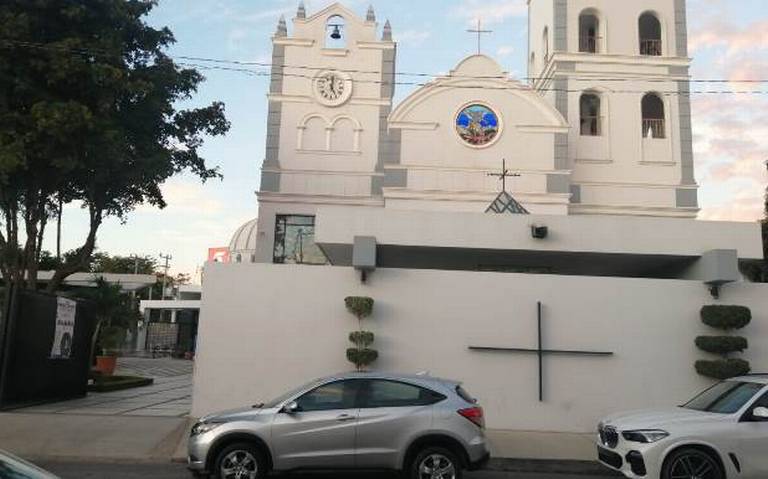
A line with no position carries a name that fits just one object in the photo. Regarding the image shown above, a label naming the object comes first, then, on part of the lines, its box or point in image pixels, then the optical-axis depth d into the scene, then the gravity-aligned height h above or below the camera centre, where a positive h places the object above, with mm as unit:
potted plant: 26125 +1013
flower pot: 27484 -618
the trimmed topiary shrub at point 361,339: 14477 +355
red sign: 79312 +11070
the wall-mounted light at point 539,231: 16078 +2871
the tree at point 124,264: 72562 +8892
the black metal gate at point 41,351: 15688 -136
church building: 14805 +1073
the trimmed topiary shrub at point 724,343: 14422 +553
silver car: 8953 -1026
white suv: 8688 -865
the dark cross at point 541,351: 14898 +270
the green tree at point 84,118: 16750 +5776
